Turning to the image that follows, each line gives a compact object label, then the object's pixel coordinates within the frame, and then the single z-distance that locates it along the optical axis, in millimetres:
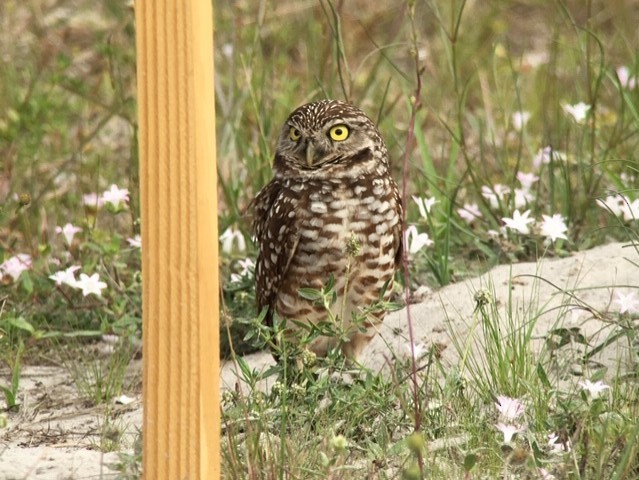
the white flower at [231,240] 9273
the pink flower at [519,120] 9850
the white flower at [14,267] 8539
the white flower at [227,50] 11869
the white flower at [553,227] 8172
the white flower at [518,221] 8227
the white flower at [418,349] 7066
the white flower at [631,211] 7439
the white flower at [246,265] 8828
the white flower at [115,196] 8359
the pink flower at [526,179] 9352
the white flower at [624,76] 11295
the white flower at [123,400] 7414
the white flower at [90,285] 8062
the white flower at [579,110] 9571
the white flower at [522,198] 9266
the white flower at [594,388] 5852
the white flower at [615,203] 8629
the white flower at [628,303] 6914
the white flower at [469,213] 9602
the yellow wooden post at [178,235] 4465
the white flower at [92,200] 8930
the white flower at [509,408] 6000
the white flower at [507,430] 5637
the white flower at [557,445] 5660
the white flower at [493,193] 9094
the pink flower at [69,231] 8797
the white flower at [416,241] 8531
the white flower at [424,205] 8587
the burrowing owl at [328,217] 7398
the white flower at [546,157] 9312
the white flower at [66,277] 8062
